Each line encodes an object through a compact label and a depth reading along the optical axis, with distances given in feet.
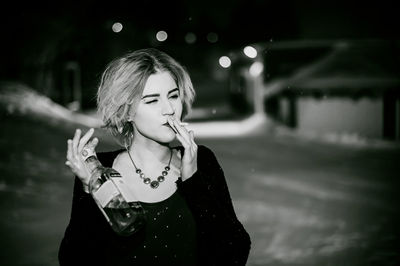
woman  6.80
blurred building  59.82
